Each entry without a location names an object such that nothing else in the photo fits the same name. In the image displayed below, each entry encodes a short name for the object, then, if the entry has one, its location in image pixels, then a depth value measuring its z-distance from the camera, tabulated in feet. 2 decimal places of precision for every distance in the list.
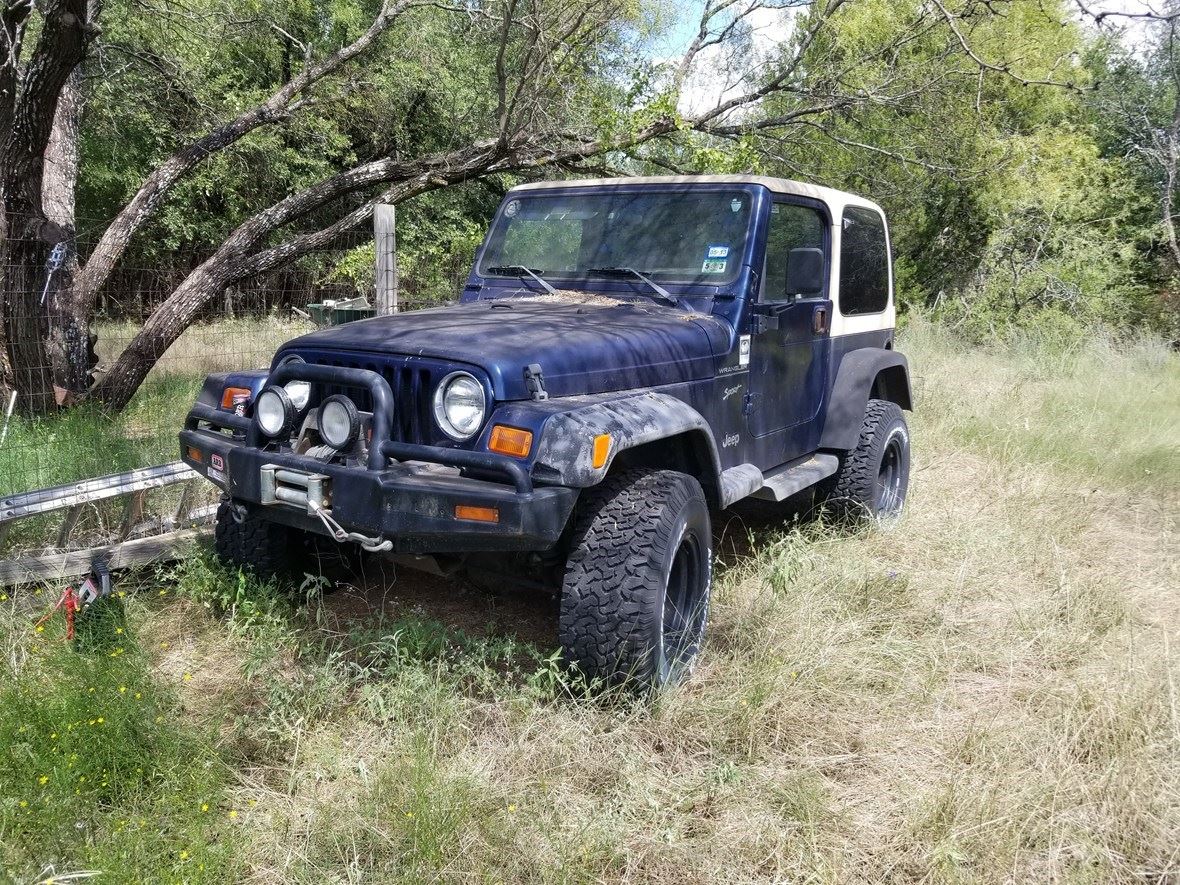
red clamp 10.21
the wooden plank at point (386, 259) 18.48
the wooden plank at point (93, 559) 11.66
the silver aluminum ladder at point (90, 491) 11.70
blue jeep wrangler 8.71
